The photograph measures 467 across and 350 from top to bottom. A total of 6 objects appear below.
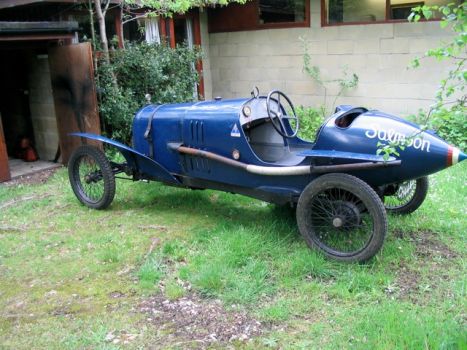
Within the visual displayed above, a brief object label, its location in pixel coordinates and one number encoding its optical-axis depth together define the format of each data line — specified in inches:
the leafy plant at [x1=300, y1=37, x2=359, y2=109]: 389.4
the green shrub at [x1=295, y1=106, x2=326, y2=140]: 349.7
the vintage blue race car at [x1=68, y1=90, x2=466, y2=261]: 157.0
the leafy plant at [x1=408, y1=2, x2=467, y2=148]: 98.0
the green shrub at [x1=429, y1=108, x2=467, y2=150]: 306.7
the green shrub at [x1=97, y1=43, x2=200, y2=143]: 312.2
